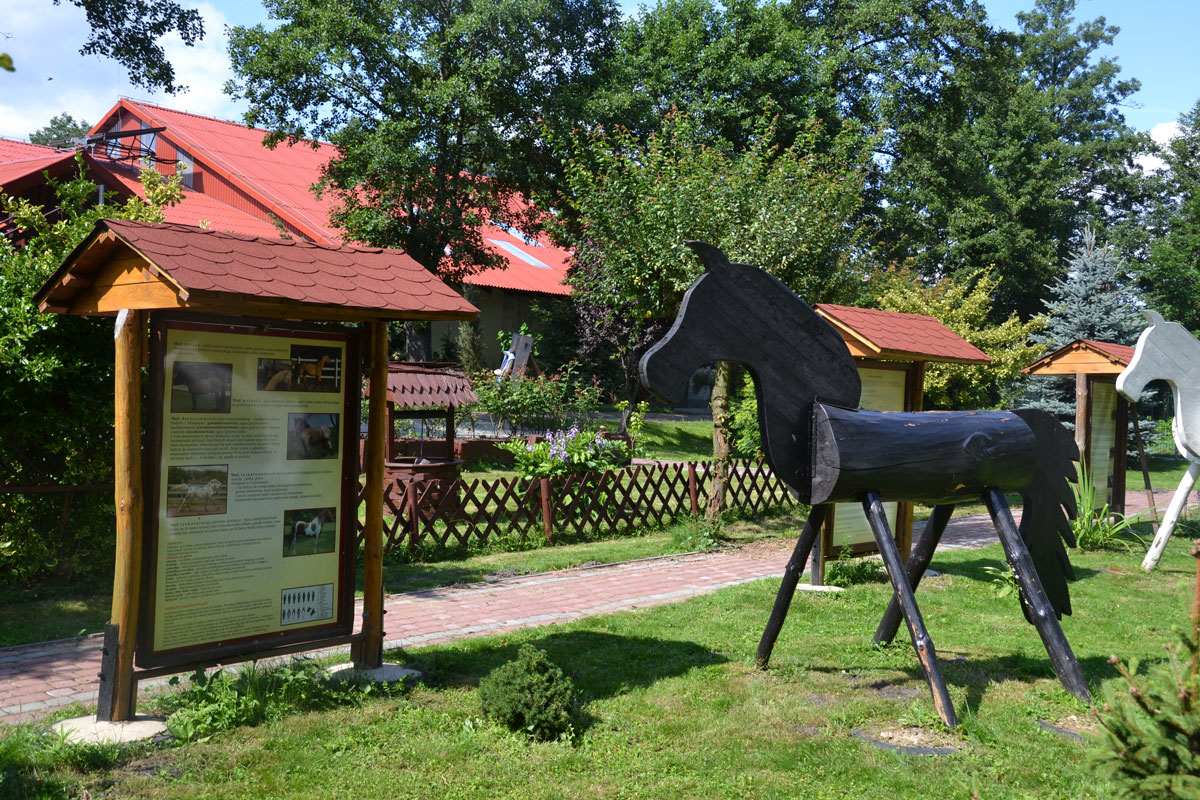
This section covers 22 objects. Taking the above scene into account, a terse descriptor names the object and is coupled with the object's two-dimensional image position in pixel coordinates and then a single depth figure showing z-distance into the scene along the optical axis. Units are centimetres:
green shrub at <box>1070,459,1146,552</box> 1110
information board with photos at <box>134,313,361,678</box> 466
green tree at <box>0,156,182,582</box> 690
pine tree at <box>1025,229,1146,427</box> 2322
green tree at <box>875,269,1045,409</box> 1961
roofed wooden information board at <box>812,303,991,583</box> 802
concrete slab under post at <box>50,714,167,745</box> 425
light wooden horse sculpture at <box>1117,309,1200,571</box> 948
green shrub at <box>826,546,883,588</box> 856
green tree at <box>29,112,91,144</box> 6619
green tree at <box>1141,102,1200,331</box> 3070
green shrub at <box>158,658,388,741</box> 447
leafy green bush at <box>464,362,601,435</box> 1859
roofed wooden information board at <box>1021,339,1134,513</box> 1173
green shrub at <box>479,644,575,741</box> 456
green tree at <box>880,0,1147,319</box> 2847
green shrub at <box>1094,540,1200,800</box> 269
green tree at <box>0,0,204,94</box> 1317
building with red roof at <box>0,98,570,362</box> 2420
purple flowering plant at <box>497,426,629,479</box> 1120
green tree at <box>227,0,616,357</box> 1966
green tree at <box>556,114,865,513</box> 1098
